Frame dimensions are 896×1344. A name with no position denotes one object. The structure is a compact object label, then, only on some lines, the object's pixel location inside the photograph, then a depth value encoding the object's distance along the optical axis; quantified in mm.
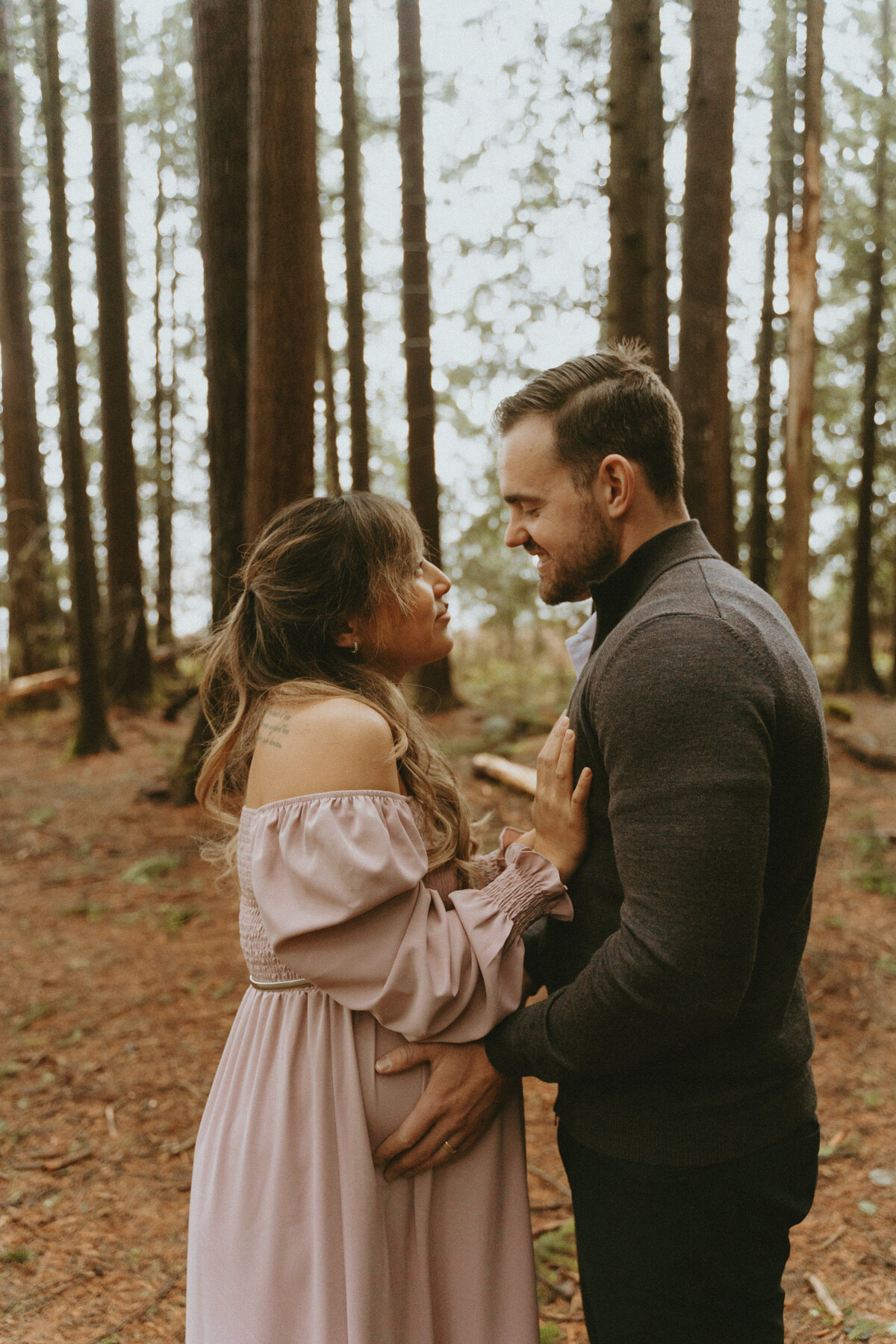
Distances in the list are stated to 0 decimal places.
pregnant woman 1847
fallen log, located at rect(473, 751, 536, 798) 7848
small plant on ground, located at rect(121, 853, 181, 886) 7223
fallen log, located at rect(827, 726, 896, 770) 10039
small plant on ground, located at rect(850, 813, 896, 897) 7086
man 1597
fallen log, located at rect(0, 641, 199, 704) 13297
